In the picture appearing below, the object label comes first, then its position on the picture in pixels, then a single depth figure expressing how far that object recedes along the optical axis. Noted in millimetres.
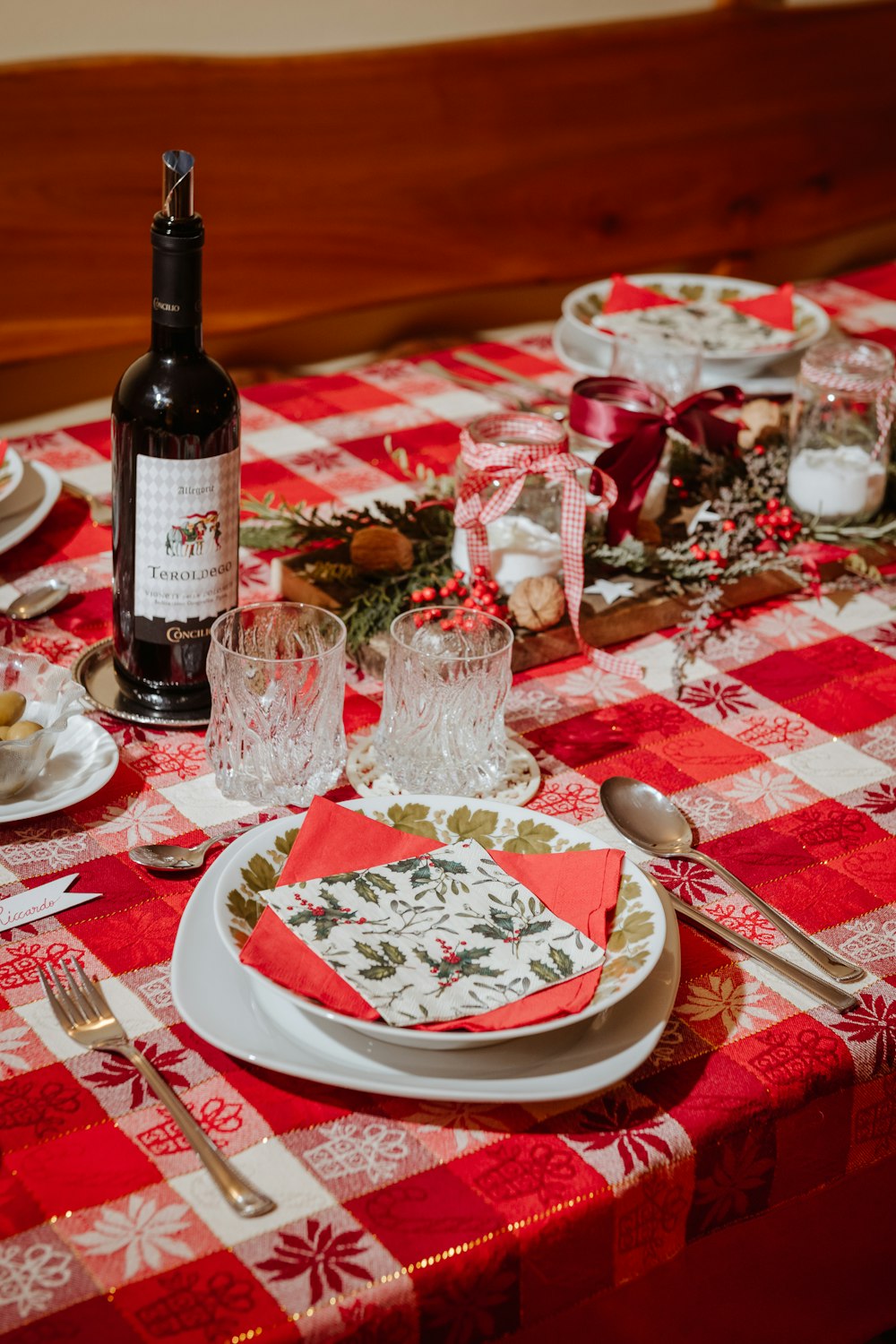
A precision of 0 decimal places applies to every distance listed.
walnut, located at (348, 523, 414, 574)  1147
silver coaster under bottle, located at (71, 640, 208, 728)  982
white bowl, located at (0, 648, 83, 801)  850
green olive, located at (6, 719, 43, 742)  867
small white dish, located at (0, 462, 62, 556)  1230
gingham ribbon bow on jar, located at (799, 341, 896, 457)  1265
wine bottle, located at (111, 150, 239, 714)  857
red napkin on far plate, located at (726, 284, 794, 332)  1705
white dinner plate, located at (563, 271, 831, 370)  1626
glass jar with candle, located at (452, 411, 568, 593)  1110
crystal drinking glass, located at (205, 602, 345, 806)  880
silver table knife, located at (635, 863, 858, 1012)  757
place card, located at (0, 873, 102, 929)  783
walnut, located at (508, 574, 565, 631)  1097
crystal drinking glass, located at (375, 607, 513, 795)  912
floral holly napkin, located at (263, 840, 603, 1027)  681
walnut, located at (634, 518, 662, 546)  1231
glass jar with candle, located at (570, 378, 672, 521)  1221
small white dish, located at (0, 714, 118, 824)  859
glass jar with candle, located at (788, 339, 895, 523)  1282
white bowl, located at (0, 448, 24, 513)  1272
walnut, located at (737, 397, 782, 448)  1450
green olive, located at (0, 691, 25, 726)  885
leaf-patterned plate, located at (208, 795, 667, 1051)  649
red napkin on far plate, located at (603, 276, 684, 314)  1719
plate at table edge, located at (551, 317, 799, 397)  1610
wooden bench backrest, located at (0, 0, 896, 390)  2172
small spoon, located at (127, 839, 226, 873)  831
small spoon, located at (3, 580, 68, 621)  1129
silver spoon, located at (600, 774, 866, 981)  840
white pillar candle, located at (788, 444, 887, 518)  1301
